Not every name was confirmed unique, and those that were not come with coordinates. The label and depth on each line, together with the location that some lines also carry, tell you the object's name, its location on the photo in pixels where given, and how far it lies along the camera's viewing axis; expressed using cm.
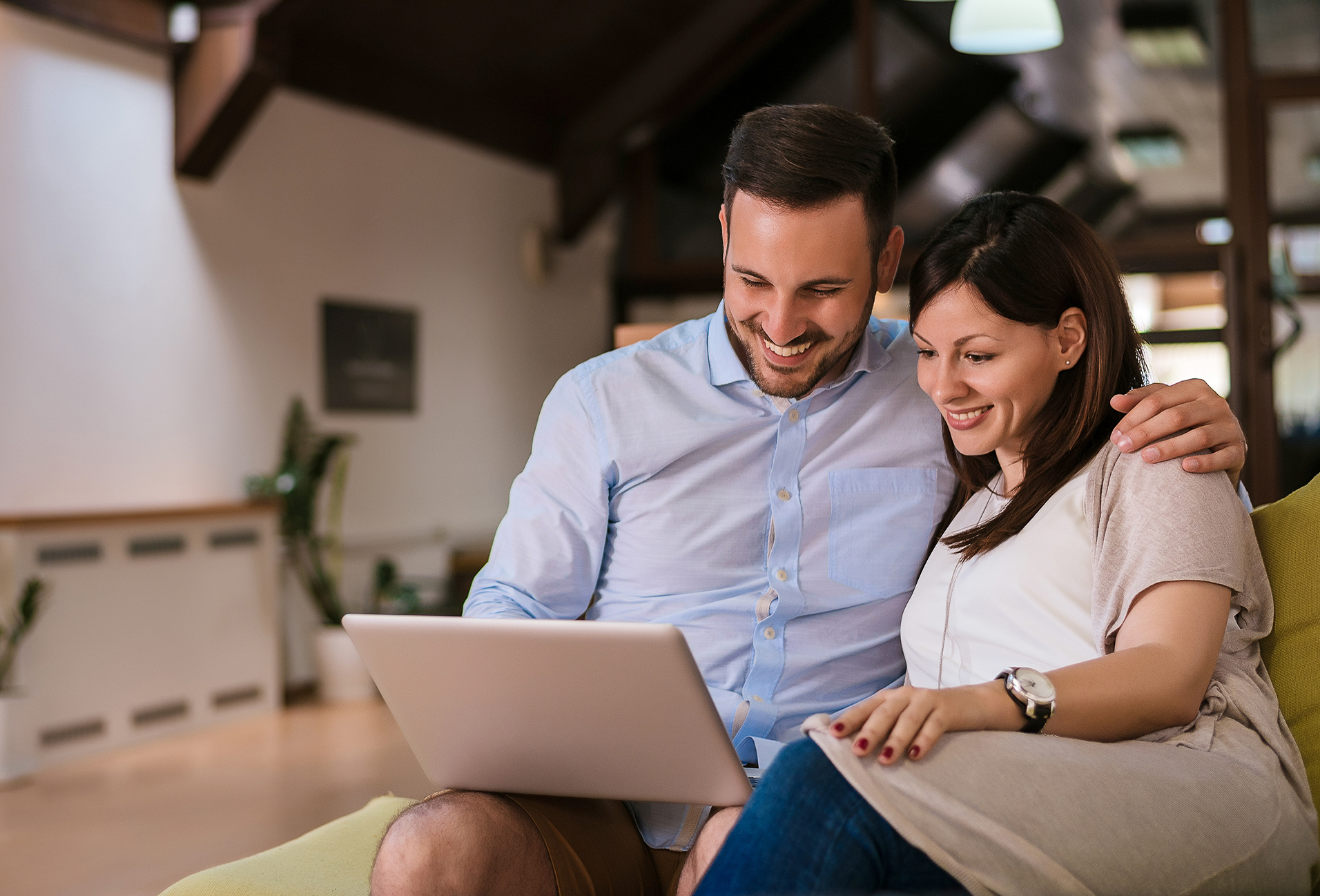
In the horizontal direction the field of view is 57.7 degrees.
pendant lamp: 451
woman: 100
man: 162
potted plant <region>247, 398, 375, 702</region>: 511
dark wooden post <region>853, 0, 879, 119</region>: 648
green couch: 135
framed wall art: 555
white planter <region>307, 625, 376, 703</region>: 512
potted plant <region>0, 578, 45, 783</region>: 381
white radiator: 412
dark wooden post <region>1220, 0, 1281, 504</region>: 577
